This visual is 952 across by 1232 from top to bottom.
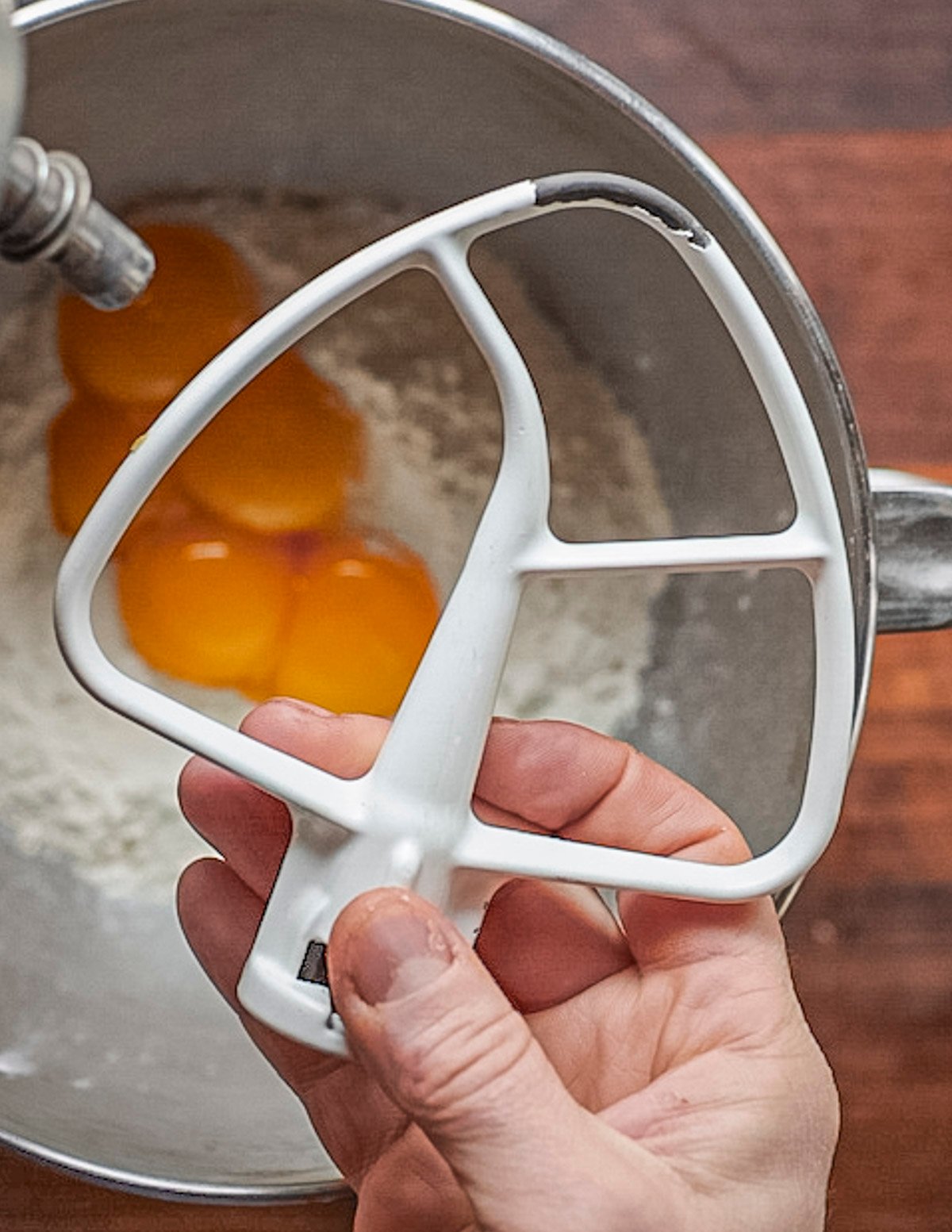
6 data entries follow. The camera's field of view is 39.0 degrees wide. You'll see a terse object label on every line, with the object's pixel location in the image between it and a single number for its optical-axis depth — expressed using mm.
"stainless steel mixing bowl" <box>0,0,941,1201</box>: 524
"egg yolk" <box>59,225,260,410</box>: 667
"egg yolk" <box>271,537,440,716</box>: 668
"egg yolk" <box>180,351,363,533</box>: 680
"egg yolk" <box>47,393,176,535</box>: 666
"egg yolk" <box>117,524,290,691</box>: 671
